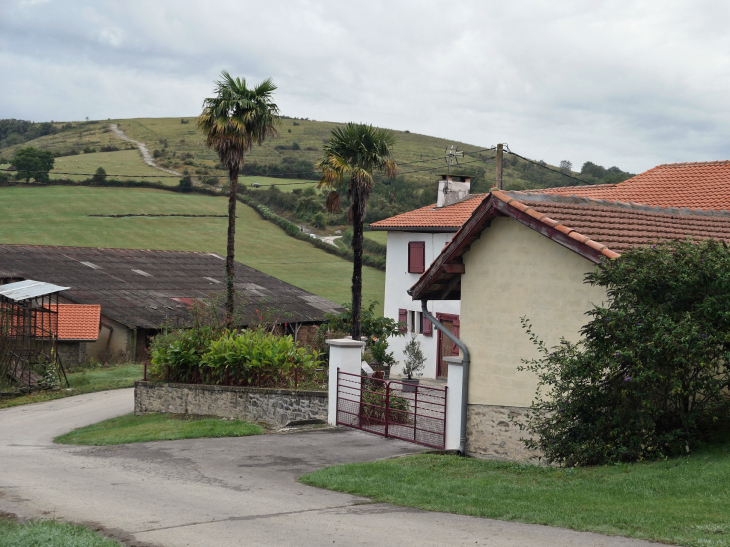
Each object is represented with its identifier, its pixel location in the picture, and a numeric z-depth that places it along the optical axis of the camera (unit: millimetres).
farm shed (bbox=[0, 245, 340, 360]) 34812
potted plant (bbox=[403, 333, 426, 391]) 32250
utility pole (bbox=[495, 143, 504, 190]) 24359
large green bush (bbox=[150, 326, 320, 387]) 18781
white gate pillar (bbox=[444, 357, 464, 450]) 12844
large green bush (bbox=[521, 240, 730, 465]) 8852
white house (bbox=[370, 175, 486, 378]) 32156
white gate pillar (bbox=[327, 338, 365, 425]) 16328
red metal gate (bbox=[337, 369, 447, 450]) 15203
